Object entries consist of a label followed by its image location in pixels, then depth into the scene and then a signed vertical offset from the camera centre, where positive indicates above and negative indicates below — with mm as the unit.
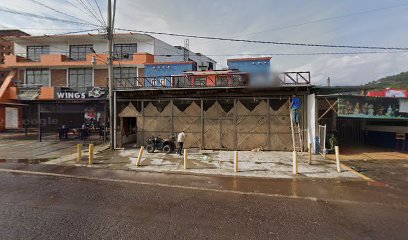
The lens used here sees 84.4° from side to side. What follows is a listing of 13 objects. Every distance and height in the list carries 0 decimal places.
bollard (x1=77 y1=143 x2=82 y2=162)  13688 -2159
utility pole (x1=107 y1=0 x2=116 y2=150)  17438 +3560
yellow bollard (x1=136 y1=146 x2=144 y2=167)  12703 -2465
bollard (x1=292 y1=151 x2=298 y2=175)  11086 -2325
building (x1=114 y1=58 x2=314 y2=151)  17250 +380
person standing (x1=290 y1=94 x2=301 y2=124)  16578 +753
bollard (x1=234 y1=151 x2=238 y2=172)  11578 -2302
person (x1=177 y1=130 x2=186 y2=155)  15395 -1543
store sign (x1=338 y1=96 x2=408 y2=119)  17484 +852
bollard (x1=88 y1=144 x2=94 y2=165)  13150 -2240
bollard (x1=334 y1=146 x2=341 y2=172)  11516 -2309
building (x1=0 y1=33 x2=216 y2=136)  27703 +6544
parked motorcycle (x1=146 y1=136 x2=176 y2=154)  16344 -2017
